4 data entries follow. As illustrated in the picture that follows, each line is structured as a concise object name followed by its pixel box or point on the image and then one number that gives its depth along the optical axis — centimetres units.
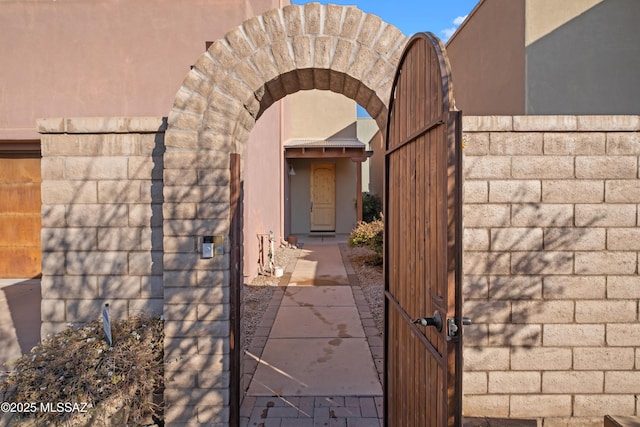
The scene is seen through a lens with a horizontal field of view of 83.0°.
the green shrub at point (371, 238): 869
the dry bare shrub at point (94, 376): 239
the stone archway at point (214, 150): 292
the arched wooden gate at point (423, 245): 164
